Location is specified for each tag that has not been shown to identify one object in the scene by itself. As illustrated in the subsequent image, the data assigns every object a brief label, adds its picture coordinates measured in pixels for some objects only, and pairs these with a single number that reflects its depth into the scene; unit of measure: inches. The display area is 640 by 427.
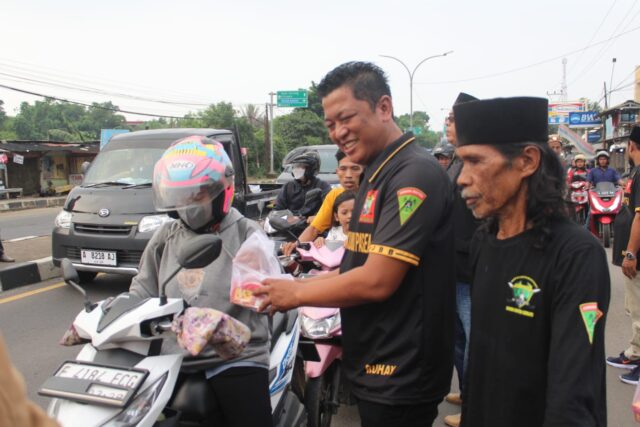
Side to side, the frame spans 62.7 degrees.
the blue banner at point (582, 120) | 1509.5
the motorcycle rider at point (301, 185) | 213.2
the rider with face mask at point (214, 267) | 75.8
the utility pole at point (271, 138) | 1316.7
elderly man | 50.5
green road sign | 1477.6
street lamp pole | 1409.9
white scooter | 60.9
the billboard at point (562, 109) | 1922.7
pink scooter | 113.9
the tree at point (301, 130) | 1515.7
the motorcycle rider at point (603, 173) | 373.7
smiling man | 63.5
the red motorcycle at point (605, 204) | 358.6
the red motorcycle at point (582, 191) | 388.5
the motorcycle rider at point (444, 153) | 212.2
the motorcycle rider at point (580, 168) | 405.1
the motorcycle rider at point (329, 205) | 142.2
